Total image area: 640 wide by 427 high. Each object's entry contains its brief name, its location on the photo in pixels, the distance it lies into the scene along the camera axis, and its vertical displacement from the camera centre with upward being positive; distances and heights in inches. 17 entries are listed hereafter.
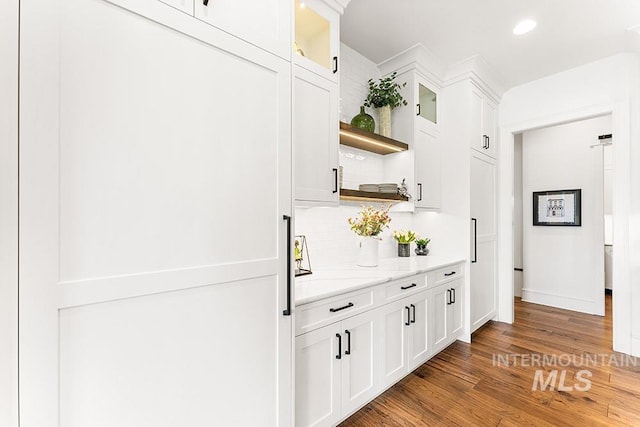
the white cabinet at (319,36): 72.9 +45.8
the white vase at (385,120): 108.0 +34.4
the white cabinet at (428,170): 112.3 +17.5
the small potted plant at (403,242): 119.8 -11.3
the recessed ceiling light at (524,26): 94.2 +61.0
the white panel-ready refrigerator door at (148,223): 31.1 -1.1
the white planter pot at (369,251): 95.3 -11.9
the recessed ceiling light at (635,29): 95.4 +60.0
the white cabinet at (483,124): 121.0 +39.3
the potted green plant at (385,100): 108.1 +42.0
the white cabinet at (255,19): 43.6 +31.0
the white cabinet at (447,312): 101.9 -36.1
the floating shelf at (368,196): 90.5 +5.9
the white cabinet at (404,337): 80.9 -36.2
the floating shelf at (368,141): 89.5 +24.6
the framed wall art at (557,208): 156.2 +3.3
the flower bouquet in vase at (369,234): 95.5 -6.5
